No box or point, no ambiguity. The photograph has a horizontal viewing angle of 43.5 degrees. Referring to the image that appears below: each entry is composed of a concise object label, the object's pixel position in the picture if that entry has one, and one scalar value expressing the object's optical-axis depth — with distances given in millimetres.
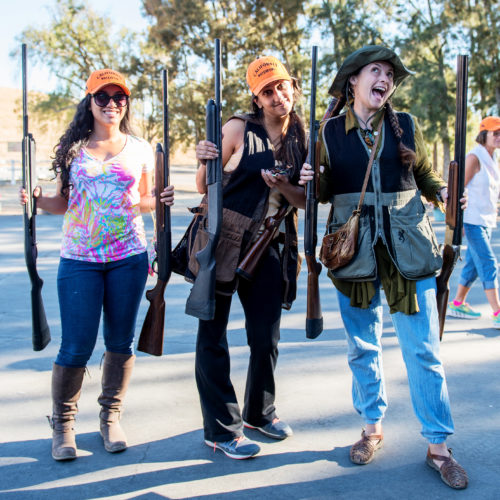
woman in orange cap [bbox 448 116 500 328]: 5535
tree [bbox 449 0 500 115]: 21391
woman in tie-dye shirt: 3262
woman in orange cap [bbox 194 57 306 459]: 3211
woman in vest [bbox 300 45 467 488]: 3000
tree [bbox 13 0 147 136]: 35688
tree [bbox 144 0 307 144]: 27125
